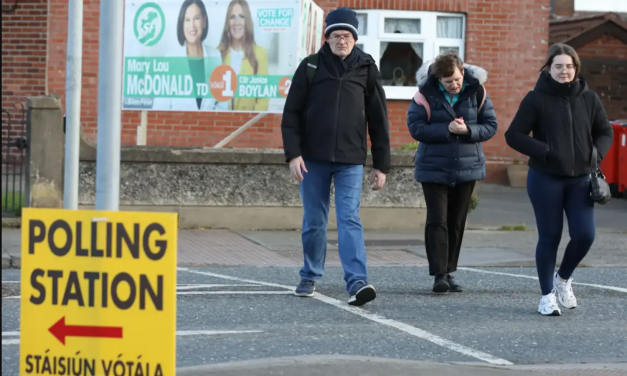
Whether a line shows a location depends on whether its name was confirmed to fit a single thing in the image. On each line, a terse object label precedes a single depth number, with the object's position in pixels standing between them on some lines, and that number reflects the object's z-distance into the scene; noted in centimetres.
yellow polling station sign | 742
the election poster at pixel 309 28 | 2842
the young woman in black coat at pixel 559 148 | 1438
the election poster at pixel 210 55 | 2823
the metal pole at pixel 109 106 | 810
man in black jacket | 1495
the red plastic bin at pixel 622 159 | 3531
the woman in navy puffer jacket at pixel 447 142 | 1598
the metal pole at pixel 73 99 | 1432
